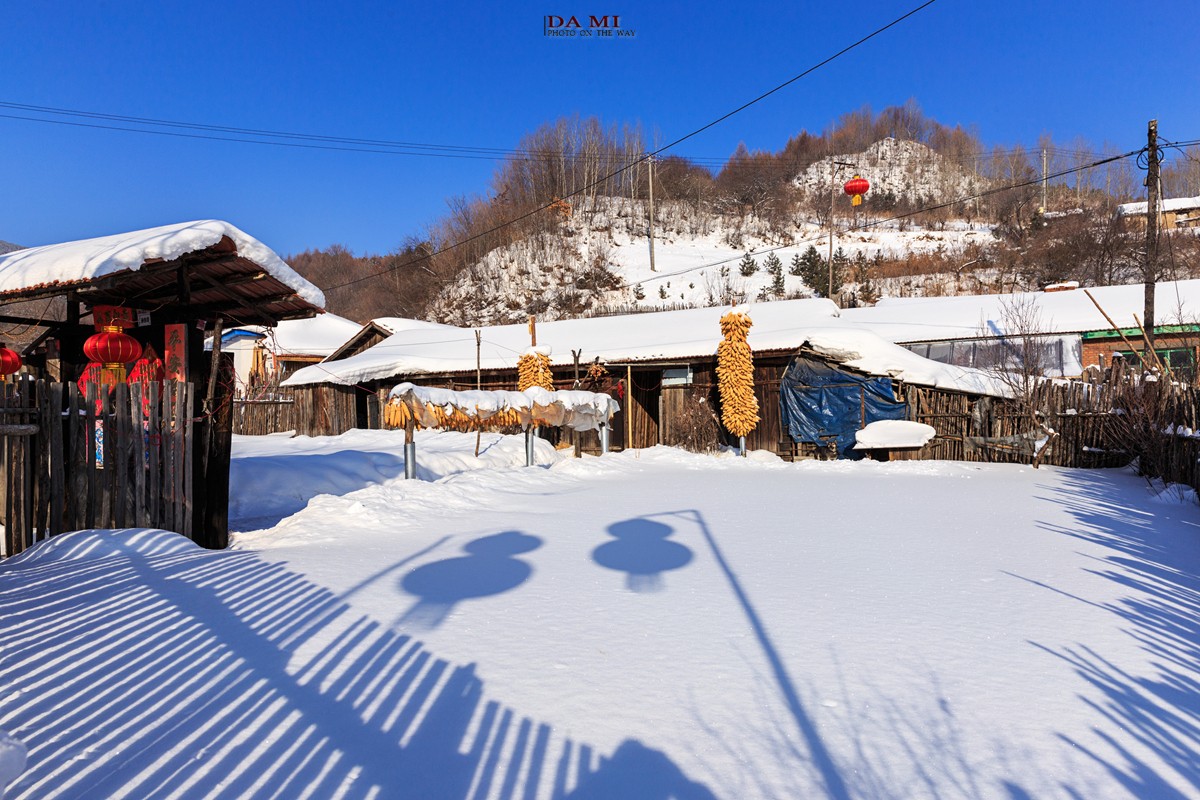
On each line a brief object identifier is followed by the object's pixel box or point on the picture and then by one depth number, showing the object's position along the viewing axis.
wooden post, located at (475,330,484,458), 18.93
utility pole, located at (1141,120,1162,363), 15.03
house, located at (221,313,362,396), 30.09
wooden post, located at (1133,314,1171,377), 12.27
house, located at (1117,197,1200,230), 44.31
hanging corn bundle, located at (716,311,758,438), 16.33
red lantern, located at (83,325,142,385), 6.76
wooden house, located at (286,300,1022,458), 15.75
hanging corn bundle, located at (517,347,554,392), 17.47
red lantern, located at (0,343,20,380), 6.95
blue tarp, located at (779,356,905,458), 15.41
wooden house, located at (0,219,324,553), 5.49
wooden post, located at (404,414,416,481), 10.05
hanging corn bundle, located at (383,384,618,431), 10.02
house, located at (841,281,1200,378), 19.81
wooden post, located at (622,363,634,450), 18.58
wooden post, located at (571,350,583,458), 15.37
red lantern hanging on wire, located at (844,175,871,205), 23.47
